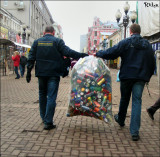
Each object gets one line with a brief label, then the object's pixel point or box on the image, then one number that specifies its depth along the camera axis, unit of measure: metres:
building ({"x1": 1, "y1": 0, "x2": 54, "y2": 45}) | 47.81
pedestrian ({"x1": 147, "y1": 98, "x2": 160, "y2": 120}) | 4.77
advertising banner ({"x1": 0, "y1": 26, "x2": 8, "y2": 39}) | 26.22
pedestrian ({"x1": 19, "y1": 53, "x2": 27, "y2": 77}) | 15.30
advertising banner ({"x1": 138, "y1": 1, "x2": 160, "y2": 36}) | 14.99
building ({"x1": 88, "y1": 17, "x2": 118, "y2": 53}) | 84.75
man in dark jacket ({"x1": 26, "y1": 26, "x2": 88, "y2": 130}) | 3.90
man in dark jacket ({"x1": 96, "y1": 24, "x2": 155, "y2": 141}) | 3.56
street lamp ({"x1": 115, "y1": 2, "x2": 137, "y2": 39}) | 15.64
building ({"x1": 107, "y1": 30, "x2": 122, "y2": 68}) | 37.85
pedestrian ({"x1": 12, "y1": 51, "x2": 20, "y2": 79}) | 14.50
